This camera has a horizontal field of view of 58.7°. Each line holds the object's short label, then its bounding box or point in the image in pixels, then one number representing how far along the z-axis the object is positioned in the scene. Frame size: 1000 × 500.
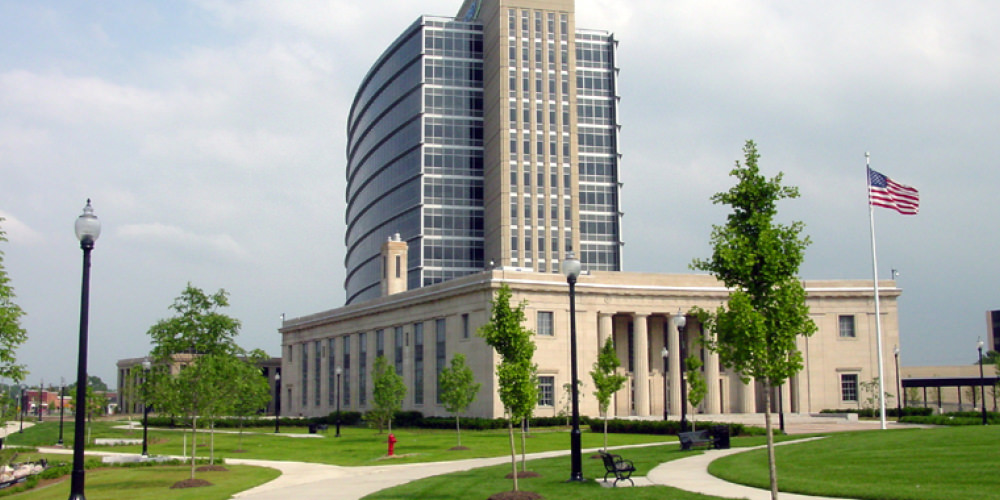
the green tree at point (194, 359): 34.81
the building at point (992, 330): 167.75
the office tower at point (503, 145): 121.00
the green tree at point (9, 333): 27.42
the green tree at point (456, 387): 51.62
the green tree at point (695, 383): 46.31
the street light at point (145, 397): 40.66
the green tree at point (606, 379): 40.75
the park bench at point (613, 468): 25.06
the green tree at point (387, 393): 59.56
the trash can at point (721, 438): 36.56
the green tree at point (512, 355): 25.09
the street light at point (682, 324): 41.84
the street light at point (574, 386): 25.09
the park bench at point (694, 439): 36.41
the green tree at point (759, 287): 18.44
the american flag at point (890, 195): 49.44
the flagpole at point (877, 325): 48.02
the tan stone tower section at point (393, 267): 91.12
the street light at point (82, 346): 18.38
